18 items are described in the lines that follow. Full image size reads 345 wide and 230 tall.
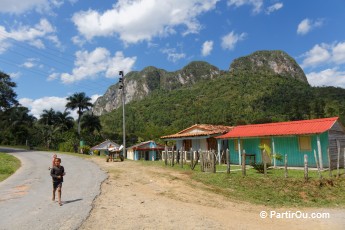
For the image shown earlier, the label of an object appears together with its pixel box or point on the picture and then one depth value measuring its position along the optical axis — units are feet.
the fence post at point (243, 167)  53.81
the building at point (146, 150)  169.37
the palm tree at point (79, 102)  214.28
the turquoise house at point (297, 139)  67.05
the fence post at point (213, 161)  58.70
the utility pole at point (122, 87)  93.77
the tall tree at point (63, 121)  209.92
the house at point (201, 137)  86.87
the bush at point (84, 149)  142.77
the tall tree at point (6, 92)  141.11
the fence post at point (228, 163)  56.24
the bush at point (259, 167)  59.72
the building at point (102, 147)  183.99
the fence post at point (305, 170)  50.06
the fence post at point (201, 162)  60.97
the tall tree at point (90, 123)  221.87
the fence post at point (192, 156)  64.80
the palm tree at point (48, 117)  210.18
